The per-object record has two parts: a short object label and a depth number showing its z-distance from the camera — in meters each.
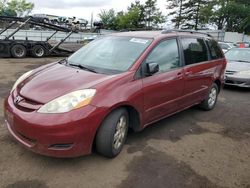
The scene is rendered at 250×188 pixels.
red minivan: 2.12
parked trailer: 9.26
